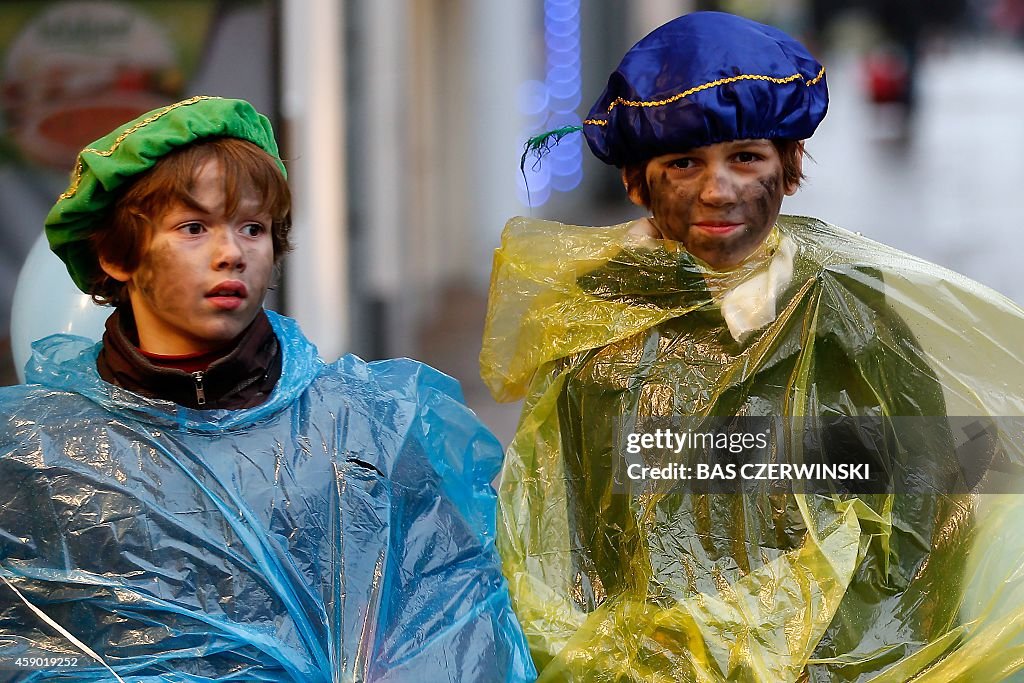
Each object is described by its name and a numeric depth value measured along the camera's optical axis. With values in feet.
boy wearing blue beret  14.48
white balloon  17.30
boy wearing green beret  13.88
